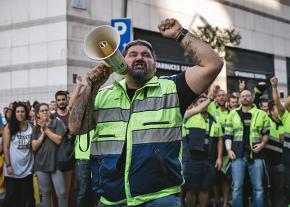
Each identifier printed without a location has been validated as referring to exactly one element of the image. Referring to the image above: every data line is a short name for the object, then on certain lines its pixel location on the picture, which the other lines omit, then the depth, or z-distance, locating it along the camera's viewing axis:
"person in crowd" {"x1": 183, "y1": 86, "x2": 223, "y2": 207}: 9.46
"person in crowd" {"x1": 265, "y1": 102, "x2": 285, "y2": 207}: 9.70
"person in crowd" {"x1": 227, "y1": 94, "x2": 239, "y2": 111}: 10.84
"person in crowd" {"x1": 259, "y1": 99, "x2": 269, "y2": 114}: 10.71
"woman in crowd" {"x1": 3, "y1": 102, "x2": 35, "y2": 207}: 8.62
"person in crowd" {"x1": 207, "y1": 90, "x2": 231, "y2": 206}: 10.14
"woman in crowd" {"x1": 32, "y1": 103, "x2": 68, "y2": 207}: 8.63
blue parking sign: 9.62
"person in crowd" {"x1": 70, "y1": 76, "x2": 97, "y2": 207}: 8.23
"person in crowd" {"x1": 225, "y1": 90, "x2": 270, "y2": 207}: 9.24
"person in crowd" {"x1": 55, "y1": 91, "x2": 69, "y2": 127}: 9.12
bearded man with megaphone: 3.83
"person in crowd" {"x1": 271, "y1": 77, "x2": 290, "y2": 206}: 8.29
